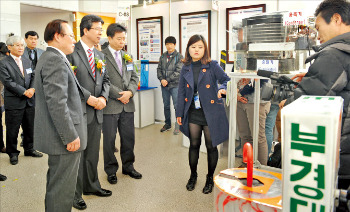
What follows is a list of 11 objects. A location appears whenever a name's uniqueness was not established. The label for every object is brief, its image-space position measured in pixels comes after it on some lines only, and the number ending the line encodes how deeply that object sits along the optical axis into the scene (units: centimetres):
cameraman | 130
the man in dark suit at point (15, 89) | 364
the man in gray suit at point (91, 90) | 262
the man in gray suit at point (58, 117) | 192
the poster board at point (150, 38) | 562
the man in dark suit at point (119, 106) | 307
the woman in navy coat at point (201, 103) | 279
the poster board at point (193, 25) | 502
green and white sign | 66
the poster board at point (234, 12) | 445
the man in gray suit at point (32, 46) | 455
